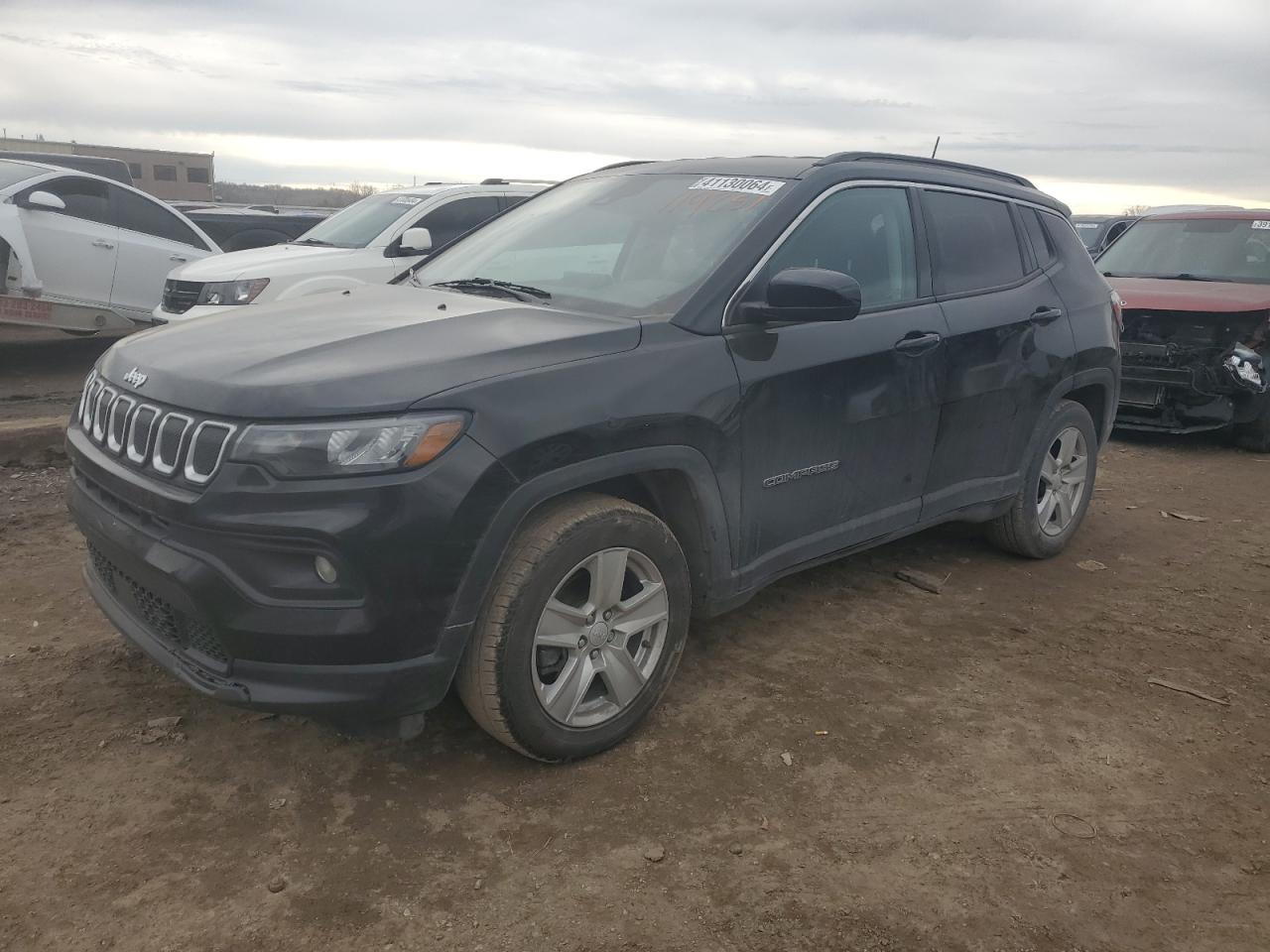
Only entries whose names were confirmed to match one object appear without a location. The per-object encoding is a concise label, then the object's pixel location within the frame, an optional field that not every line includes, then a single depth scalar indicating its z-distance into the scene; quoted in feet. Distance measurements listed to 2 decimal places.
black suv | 8.24
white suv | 25.20
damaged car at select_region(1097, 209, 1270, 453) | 24.26
